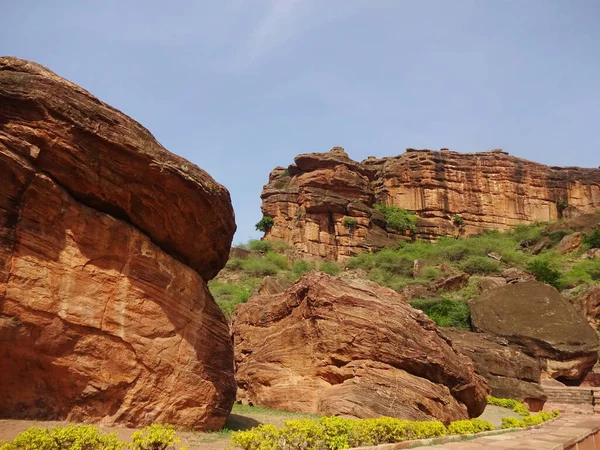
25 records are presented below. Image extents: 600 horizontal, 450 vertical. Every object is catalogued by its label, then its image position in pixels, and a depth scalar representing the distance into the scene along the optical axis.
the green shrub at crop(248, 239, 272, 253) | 52.59
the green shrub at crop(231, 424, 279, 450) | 6.13
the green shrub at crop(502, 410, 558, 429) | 11.77
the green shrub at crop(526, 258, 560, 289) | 37.40
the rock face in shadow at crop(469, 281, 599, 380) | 23.56
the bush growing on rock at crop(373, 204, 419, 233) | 58.75
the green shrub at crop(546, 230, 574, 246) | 50.65
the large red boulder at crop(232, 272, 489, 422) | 11.14
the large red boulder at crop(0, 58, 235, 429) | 6.48
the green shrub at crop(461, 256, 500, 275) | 45.66
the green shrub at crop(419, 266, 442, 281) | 43.40
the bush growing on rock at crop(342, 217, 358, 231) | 53.69
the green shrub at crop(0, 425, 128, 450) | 4.70
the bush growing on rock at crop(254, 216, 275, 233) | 55.72
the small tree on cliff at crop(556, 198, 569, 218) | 64.56
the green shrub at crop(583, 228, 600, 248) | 46.32
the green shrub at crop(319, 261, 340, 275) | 47.94
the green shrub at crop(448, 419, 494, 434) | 9.70
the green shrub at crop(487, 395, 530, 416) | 16.45
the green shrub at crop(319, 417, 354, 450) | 7.01
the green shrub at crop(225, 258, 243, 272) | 47.53
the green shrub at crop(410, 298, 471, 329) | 29.53
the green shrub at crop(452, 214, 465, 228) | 61.78
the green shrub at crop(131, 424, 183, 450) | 5.38
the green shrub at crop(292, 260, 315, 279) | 46.91
